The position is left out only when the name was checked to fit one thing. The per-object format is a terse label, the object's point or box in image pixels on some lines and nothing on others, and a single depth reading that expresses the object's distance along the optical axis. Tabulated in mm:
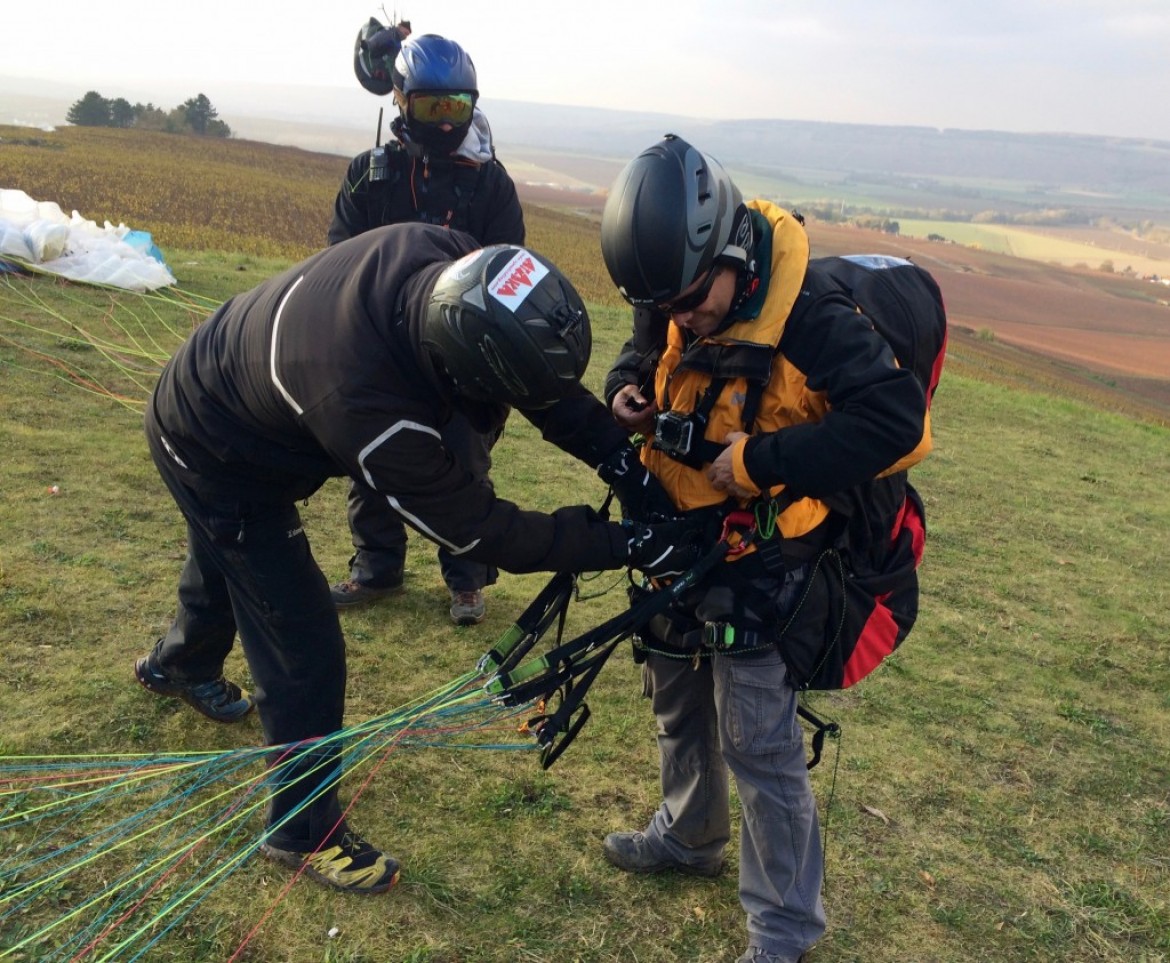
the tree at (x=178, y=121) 70062
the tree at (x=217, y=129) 71250
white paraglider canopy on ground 11773
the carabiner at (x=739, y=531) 2969
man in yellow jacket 2650
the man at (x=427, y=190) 5117
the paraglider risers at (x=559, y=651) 2984
